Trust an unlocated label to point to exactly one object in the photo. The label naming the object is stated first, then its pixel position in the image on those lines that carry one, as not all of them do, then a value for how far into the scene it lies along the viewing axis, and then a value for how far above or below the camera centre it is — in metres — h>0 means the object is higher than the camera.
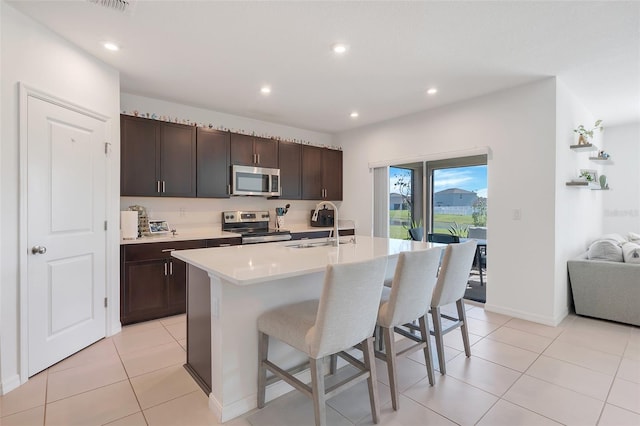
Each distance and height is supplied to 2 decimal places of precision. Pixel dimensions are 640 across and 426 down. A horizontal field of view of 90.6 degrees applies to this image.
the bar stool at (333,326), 1.53 -0.61
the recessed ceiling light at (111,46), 2.55 +1.35
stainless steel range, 4.05 -0.22
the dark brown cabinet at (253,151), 4.29 +0.86
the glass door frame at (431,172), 4.57 +0.61
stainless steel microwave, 4.25 +0.43
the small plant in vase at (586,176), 3.61 +0.41
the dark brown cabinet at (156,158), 3.43 +0.62
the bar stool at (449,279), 2.31 -0.50
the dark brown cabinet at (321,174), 5.10 +0.64
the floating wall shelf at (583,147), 3.44 +0.71
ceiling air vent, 2.00 +1.33
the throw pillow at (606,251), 3.46 -0.44
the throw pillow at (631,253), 3.27 -0.44
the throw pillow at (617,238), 4.04 -0.34
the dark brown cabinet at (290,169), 4.79 +0.66
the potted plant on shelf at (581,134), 3.51 +0.90
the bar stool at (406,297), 1.89 -0.53
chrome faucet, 2.64 -0.24
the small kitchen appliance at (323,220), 5.30 -0.14
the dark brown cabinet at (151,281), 3.17 -0.73
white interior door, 2.29 -0.16
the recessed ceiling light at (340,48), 2.56 +1.35
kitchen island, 1.78 -0.59
